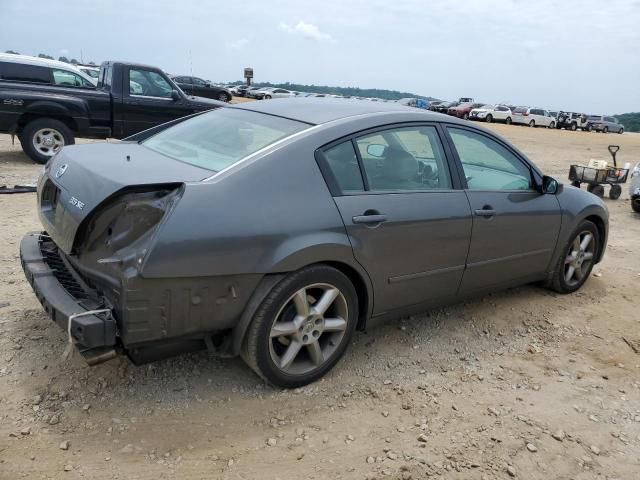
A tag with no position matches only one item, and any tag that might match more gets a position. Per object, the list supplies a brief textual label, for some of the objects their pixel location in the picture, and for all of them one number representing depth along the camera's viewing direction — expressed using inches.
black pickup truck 367.6
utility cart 386.6
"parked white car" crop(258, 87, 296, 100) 1889.8
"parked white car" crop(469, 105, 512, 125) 1717.5
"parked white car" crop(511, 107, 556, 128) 1711.4
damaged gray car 105.3
